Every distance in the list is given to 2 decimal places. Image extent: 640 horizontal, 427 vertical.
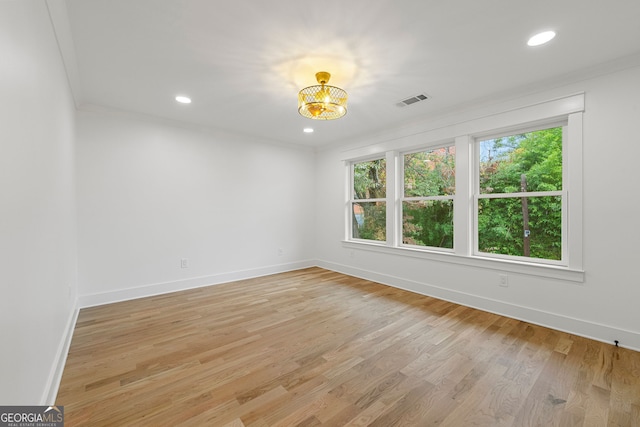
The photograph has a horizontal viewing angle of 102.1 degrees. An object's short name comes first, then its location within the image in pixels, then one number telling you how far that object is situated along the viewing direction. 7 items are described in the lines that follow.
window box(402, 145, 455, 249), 3.68
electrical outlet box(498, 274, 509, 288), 2.98
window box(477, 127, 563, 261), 2.82
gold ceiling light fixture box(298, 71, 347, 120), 2.47
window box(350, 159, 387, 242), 4.56
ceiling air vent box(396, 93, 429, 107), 3.07
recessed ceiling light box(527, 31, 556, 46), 1.98
